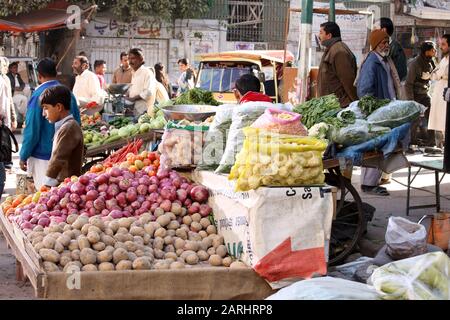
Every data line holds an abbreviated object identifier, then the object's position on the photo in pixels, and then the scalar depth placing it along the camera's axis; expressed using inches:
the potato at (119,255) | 222.5
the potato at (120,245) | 228.7
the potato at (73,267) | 214.8
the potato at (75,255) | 222.4
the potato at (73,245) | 227.5
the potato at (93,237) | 228.7
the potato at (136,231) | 239.9
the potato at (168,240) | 240.2
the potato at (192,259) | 231.0
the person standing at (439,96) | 536.4
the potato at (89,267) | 218.4
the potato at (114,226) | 239.9
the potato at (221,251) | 236.5
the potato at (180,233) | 244.7
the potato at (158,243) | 237.6
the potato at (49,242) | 224.4
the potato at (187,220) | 250.2
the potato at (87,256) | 220.8
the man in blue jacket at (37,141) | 316.5
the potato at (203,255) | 234.2
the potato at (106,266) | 218.7
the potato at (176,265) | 223.0
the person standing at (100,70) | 628.3
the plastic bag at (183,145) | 260.7
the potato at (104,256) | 222.1
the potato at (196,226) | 247.8
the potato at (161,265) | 222.8
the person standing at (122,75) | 587.5
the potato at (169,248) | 238.7
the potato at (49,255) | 218.7
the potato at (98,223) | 236.5
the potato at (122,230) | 238.1
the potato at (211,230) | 247.6
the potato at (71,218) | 246.4
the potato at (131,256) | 224.4
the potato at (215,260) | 230.8
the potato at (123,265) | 219.5
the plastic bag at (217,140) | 258.4
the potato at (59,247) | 223.9
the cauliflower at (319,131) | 283.6
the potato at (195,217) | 250.1
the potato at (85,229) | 234.7
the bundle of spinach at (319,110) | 302.1
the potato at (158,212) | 251.3
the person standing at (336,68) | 378.9
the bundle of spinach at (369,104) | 310.8
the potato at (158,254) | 233.9
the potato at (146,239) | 238.4
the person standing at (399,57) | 510.0
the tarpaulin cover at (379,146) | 283.6
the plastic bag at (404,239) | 227.3
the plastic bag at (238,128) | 245.8
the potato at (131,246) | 228.9
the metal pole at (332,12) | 523.2
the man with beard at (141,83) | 505.4
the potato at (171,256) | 232.4
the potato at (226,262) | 231.0
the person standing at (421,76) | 580.7
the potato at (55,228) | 237.0
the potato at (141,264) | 219.6
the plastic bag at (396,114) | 297.1
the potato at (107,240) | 230.8
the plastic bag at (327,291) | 134.9
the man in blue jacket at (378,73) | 394.3
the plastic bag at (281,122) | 229.4
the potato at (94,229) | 231.9
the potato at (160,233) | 241.4
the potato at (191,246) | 237.6
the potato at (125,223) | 241.9
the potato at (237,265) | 226.2
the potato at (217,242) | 240.1
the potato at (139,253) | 227.7
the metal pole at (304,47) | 423.8
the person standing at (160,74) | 653.9
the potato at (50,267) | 214.4
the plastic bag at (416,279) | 137.7
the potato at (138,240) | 234.6
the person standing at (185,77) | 764.6
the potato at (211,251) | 236.4
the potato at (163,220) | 246.4
